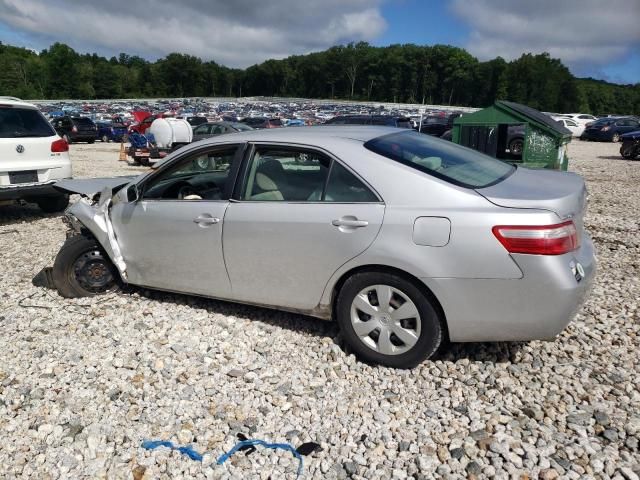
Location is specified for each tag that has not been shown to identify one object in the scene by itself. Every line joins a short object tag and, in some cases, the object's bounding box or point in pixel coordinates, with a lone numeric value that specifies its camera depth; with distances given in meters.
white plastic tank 18.50
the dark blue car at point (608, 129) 29.88
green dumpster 10.69
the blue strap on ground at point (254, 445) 2.59
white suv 6.86
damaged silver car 2.84
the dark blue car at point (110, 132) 30.94
